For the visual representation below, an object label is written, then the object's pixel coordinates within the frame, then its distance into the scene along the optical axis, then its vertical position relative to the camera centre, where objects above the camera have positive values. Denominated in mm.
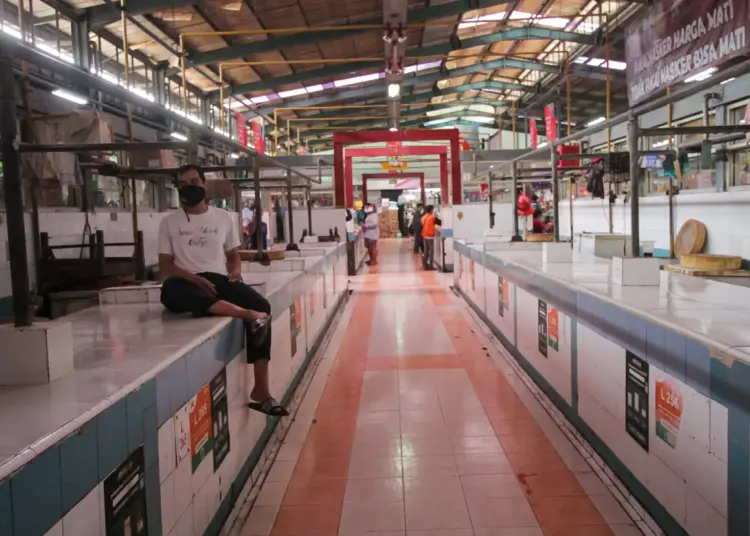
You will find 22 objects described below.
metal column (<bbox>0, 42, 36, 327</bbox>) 2291 +118
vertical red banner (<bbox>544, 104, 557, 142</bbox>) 13133 +1916
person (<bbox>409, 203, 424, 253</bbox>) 17891 -252
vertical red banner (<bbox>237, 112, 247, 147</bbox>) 12758 +1897
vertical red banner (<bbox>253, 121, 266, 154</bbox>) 13758 +1886
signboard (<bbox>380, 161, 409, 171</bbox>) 15282 +1329
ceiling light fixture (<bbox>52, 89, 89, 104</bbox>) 7754 +1653
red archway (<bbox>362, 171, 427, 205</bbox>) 19109 +1372
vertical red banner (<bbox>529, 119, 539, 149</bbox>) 15789 +2017
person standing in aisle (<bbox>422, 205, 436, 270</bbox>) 14656 -404
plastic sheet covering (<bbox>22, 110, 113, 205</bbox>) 4961 +716
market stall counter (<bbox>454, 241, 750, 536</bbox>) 2232 -759
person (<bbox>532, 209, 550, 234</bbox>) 11164 -166
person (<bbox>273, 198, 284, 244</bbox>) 13133 +71
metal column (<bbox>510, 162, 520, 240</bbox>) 7516 +222
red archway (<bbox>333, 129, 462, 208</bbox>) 12555 +1568
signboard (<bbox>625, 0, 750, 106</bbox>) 3861 +1158
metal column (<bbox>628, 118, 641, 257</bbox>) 3881 +215
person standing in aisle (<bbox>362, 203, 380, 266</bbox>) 15586 -228
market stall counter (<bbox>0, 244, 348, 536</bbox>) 1539 -607
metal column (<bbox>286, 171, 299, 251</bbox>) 8020 -156
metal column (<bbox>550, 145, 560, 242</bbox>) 6090 +245
